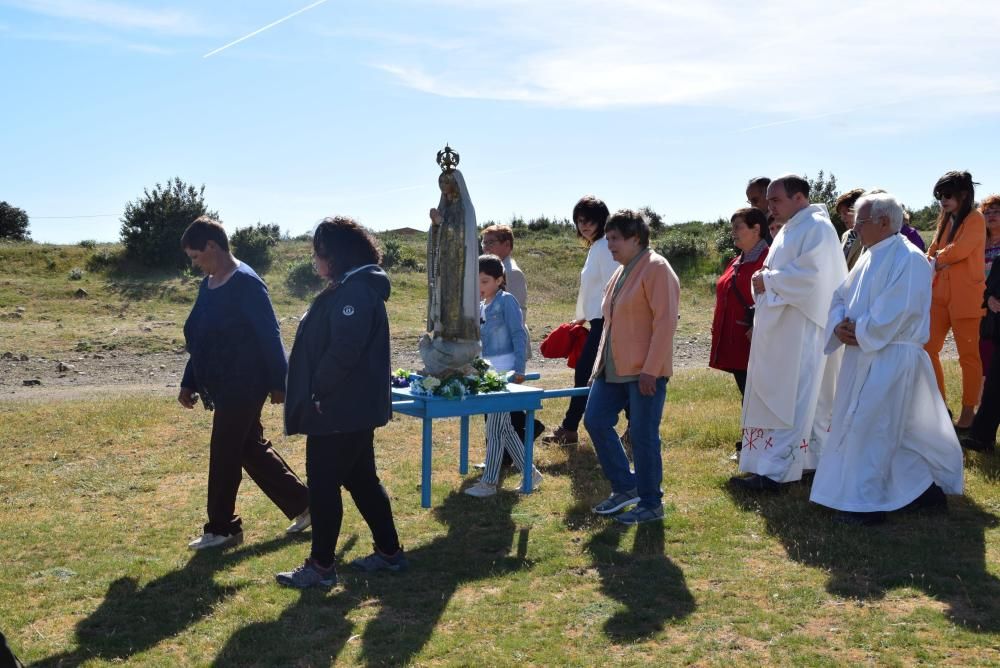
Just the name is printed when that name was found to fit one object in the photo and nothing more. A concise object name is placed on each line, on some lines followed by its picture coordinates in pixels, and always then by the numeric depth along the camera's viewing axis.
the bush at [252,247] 25.02
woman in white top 8.42
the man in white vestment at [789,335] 6.98
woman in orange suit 8.31
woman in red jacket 7.67
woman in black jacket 5.26
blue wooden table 6.75
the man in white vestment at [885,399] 6.25
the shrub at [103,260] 23.88
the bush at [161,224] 24.30
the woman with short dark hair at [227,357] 6.15
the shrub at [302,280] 22.70
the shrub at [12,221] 32.47
